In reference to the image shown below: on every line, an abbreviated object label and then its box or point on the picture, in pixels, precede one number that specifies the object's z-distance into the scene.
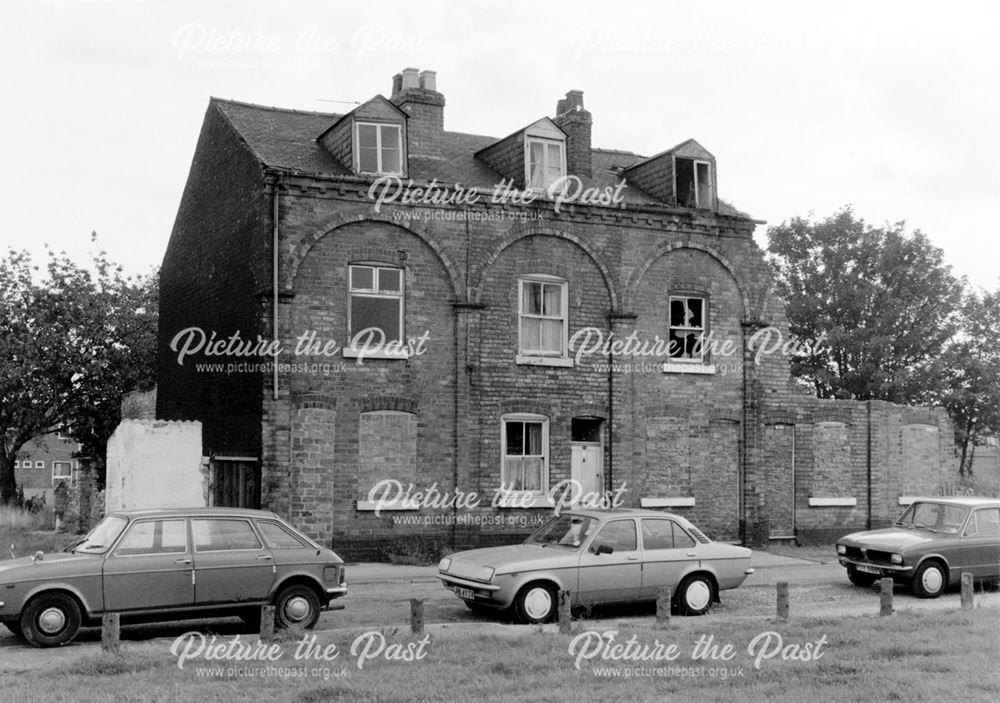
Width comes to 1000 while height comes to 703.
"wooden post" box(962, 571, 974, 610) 16.08
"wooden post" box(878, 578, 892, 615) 15.20
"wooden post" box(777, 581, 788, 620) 14.74
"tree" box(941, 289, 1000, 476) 49.75
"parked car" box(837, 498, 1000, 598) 17.81
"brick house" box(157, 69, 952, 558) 21.67
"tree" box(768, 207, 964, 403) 47.44
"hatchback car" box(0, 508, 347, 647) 12.53
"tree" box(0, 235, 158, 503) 32.76
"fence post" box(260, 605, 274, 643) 12.23
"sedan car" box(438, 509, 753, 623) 14.53
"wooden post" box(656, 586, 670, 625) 14.36
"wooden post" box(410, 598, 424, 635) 12.98
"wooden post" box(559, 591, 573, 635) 13.47
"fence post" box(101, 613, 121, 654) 11.59
